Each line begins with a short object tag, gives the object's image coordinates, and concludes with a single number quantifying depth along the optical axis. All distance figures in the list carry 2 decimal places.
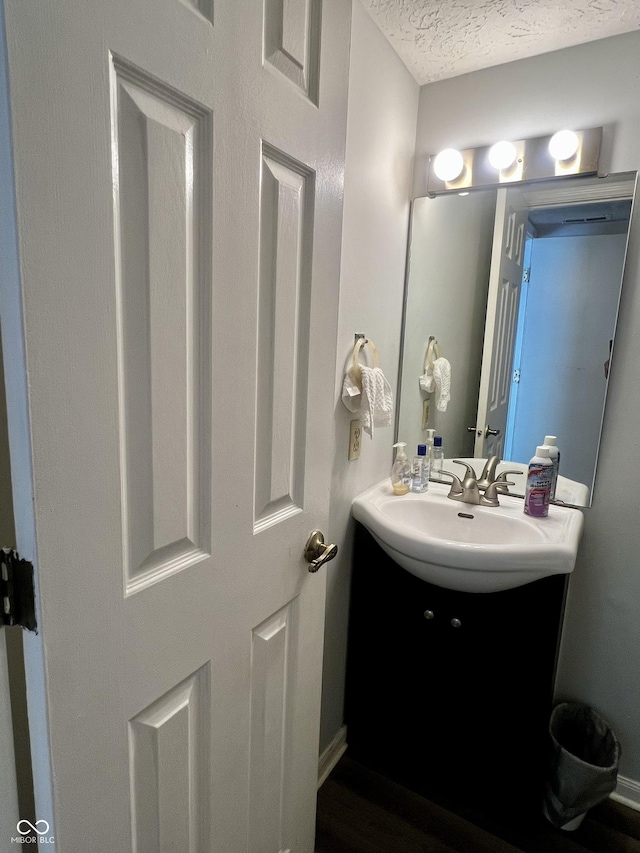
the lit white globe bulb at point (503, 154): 1.52
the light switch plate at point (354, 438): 1.50
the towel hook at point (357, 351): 1.42
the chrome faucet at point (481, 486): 1.61
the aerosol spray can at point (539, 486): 1.48
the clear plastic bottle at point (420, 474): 1.71
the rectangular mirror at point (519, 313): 1.49
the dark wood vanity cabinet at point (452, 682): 1.36
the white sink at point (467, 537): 1.26
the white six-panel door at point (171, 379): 0.49
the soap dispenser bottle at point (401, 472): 1.70
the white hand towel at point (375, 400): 1.41
